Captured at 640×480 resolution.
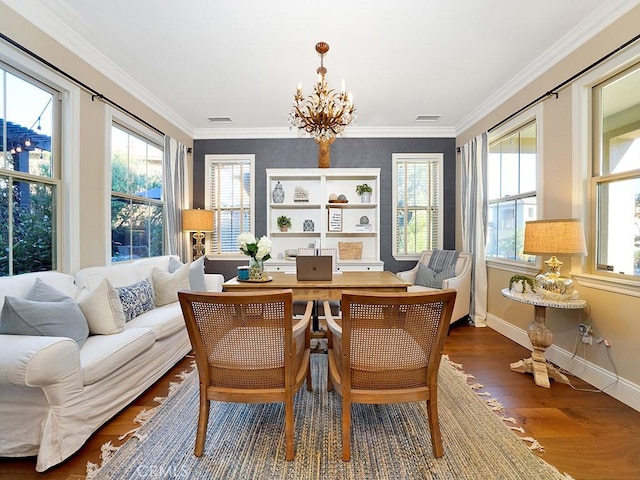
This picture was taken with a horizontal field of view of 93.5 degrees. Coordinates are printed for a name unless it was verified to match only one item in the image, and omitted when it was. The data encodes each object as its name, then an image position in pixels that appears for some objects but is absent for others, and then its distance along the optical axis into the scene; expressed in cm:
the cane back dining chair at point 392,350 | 140
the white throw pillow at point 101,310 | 206
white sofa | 141
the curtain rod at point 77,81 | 205
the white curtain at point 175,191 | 390
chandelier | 239
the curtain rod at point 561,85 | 209
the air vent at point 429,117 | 413
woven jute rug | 146
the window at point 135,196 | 319
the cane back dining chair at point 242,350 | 141
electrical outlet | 236
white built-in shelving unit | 446
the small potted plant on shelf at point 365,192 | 450
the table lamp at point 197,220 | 414
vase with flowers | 248
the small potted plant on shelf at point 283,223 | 459
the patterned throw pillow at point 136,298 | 246
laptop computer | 261
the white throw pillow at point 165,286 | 296
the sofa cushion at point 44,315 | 164
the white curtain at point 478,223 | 379
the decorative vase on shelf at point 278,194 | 459
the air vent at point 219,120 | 423
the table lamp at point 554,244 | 219
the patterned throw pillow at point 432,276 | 398
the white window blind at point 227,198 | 473
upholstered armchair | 369
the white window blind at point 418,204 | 468
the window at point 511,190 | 321
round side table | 232
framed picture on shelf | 454
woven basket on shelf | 462
